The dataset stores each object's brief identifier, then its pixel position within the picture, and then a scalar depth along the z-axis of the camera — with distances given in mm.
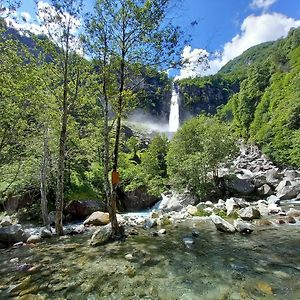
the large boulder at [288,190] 24645
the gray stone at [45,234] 11805
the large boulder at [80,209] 19889
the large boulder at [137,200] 25749
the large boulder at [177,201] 24314
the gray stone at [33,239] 10866
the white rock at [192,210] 17548
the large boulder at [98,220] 15219
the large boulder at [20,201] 19311
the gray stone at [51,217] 17742
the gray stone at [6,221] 16875
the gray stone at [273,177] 30498
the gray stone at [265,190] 27174
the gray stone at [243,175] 30094
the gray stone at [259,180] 28970
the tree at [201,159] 25910
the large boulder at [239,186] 27634
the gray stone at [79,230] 12831
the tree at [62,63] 12001
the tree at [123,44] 10593
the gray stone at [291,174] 31673
